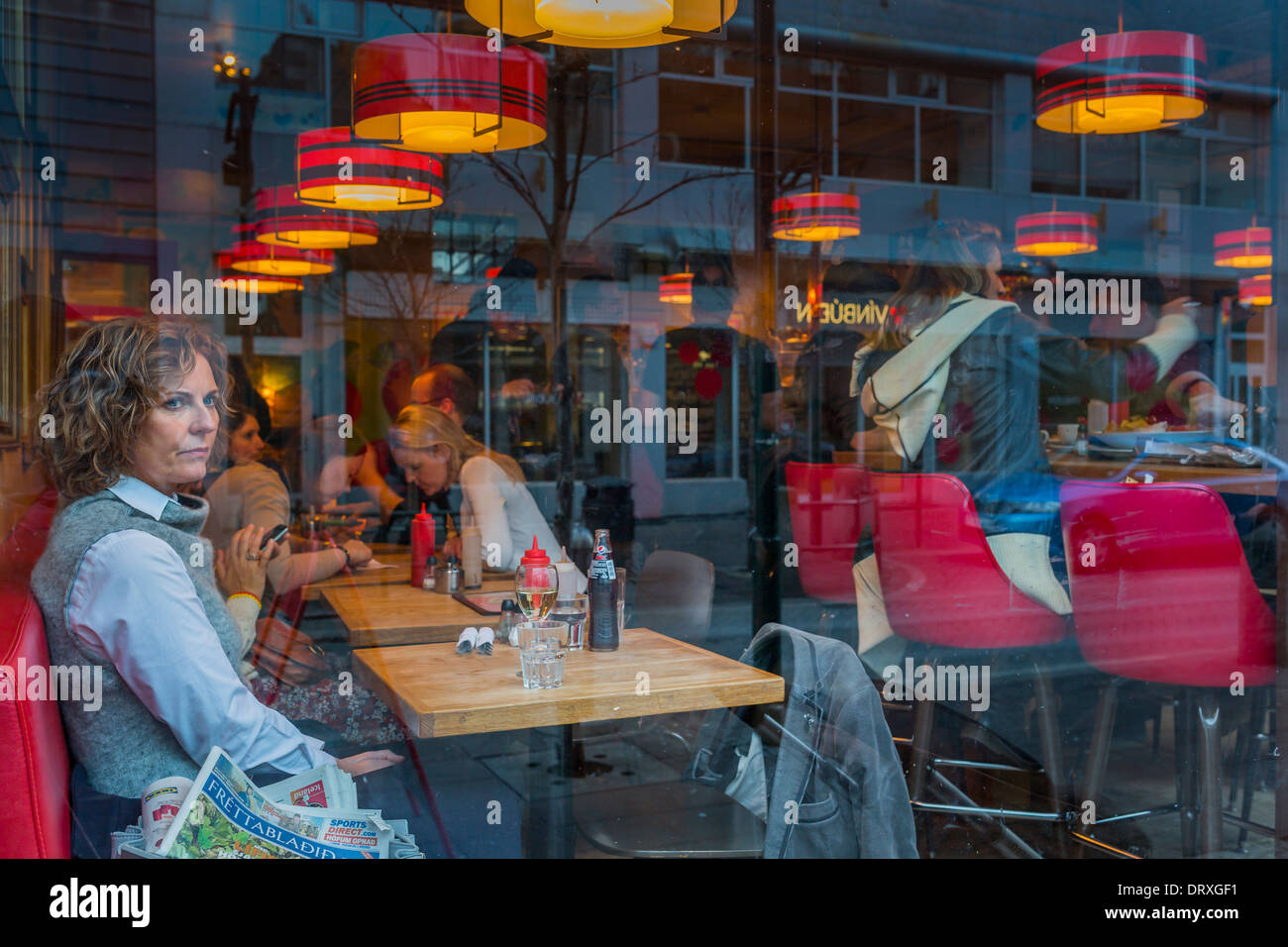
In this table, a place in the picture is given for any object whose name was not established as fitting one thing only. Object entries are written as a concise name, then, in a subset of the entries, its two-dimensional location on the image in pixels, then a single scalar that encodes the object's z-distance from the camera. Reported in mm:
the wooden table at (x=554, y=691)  1767
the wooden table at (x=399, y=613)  2449
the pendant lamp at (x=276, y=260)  6629
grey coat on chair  1660
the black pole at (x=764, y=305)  3693
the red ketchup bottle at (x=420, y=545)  3094
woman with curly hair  1660
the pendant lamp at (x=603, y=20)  2473
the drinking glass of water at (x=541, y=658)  1875
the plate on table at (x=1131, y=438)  4043
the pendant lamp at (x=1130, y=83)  3965
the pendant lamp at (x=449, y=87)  2879
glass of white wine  2135
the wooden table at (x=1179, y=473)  2748
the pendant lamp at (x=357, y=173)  4215
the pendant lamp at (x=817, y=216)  7953
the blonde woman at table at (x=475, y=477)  3344
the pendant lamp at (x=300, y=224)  5512
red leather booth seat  1407
